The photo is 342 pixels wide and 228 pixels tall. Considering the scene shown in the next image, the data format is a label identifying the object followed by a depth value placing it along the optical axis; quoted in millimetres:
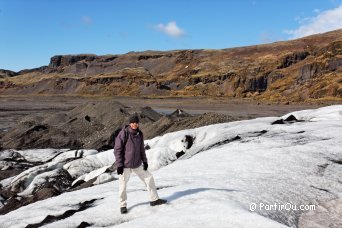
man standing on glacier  9211
